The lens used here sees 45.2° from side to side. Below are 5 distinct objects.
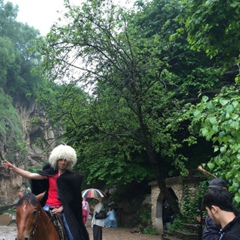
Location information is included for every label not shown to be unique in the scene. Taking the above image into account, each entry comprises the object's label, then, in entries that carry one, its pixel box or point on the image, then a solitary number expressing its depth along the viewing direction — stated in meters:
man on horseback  4.24
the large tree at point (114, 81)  10.95
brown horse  3.32
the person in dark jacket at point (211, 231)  2.69
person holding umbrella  9.56
